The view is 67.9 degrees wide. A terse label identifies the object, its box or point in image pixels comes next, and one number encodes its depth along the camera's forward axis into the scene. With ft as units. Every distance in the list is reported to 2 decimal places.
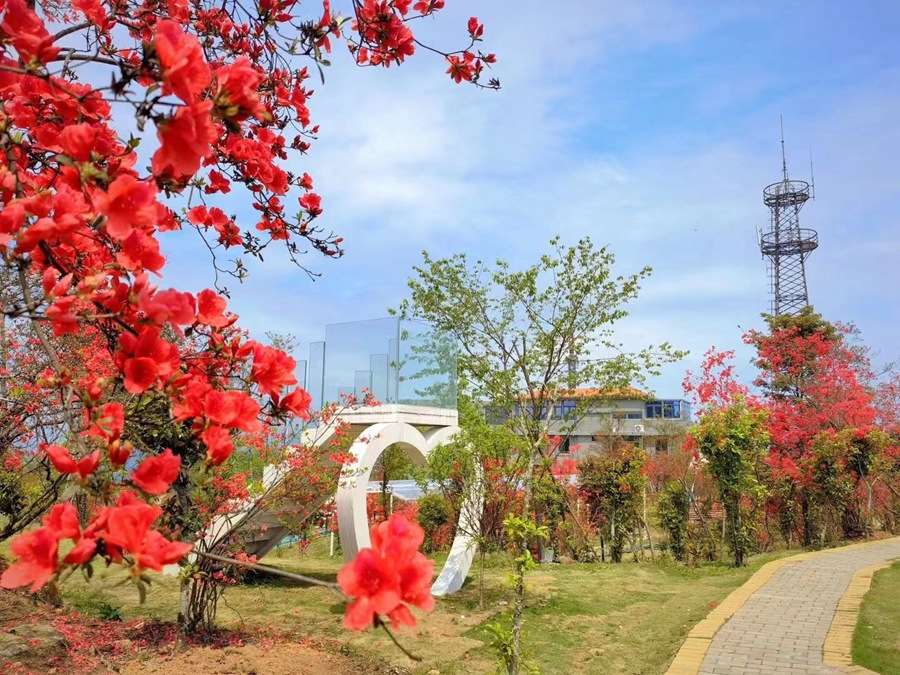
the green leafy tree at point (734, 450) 37.58
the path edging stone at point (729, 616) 16.47
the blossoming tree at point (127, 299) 3.27
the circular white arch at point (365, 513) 27.37
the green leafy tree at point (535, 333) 25.40
